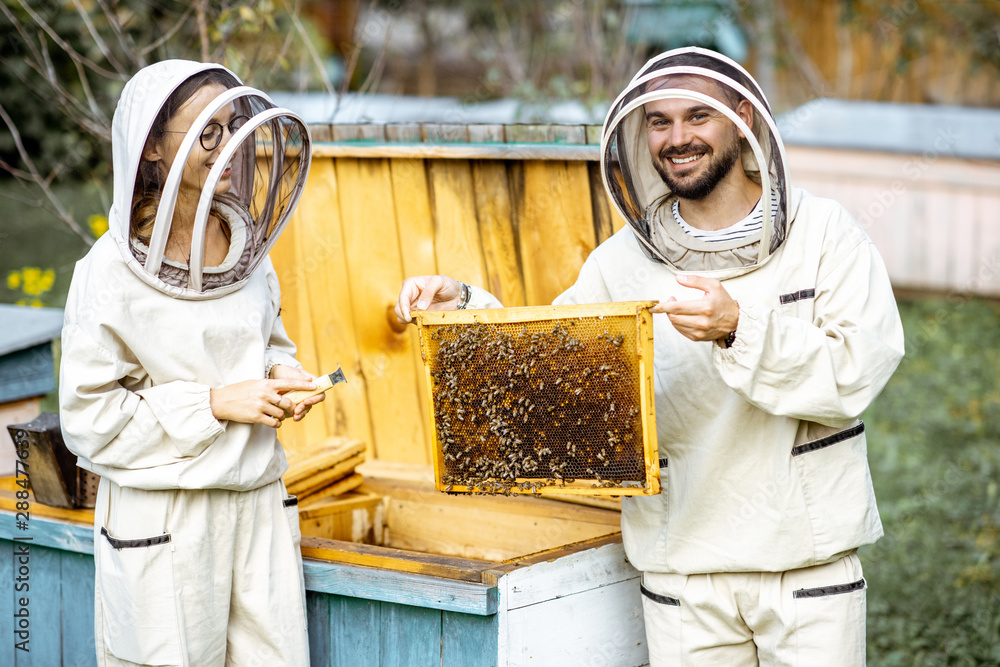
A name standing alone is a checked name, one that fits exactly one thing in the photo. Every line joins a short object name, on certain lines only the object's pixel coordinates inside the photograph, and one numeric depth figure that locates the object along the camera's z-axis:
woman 2.63
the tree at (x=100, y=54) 4.78
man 2.61
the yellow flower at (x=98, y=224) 5.13
